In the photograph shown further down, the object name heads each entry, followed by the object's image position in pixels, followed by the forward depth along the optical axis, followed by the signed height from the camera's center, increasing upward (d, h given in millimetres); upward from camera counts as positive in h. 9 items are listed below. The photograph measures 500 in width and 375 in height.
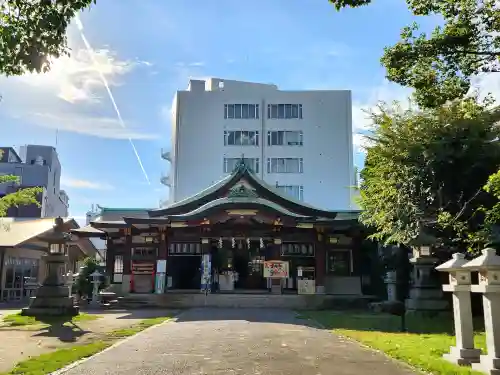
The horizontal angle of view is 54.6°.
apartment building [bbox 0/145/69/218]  52844 +11309
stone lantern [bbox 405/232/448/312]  15750 -409
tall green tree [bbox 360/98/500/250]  17469 +3654
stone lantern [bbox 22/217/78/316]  17438 -682
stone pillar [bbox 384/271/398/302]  20375 -621
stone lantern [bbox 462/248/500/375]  7789 -583
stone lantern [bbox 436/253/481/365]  8852 -770
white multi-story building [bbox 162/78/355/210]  51094 +13539
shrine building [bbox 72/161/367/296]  26188 +1320
